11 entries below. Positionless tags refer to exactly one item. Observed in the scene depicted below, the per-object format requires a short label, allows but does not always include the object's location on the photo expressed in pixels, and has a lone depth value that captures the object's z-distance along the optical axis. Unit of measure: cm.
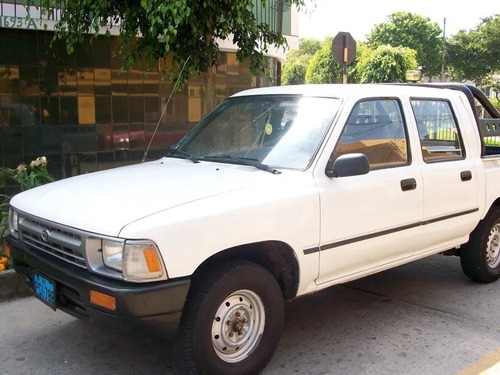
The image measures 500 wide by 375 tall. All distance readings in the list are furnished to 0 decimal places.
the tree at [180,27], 519
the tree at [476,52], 4081
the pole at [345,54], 830
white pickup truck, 281
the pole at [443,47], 4431
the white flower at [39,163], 562
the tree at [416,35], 4681
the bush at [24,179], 505
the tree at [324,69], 3512
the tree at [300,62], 6756
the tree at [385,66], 2350
